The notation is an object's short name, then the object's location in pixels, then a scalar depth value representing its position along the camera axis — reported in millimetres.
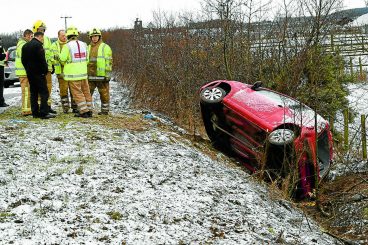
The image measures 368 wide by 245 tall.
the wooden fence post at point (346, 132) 11295
